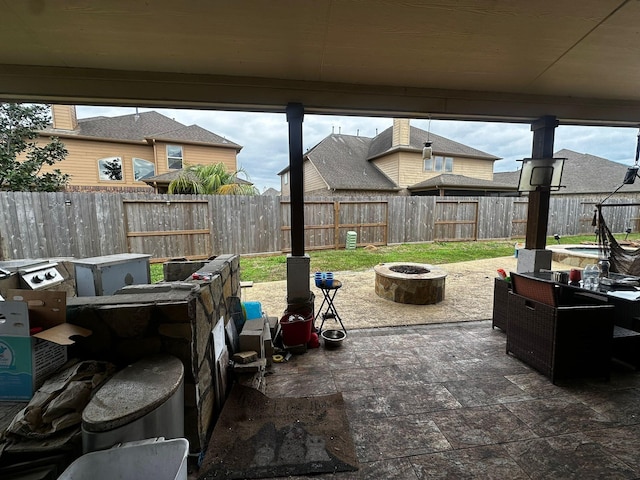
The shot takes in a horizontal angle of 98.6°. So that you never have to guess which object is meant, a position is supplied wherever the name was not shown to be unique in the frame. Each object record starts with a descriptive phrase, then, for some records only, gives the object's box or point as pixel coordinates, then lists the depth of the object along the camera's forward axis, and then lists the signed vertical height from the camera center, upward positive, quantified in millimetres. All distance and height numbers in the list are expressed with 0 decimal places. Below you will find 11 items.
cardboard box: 1332 -622
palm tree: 7641 +802
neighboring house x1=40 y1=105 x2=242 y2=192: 9375 +2338
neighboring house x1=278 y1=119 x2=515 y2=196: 12492 +2106
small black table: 3094 -1316
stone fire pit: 4277 -1192
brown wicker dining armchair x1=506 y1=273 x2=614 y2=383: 2240 -1044
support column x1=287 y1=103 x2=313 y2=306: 3007 -376
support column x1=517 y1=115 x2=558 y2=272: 3246 -25
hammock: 3793 -658
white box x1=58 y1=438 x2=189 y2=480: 1040 -965
